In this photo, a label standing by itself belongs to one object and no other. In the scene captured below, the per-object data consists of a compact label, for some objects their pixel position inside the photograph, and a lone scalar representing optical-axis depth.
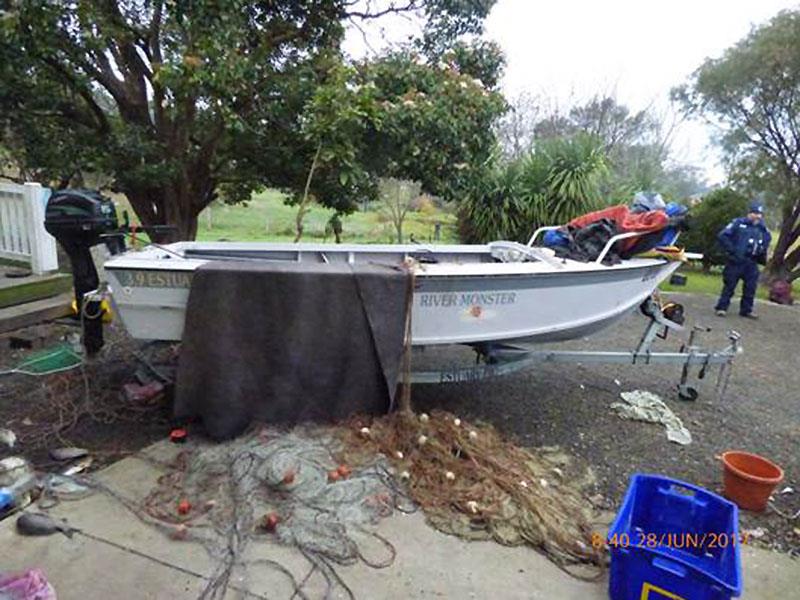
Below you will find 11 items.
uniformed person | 6.94
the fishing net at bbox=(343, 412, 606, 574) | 2.32
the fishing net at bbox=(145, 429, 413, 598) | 2.17
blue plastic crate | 1.74
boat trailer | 3.38
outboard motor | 3.47
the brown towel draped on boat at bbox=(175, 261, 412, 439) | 2.75
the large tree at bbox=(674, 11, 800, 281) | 10.07
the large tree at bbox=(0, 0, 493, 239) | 4.72
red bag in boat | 3.59
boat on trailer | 2.82
